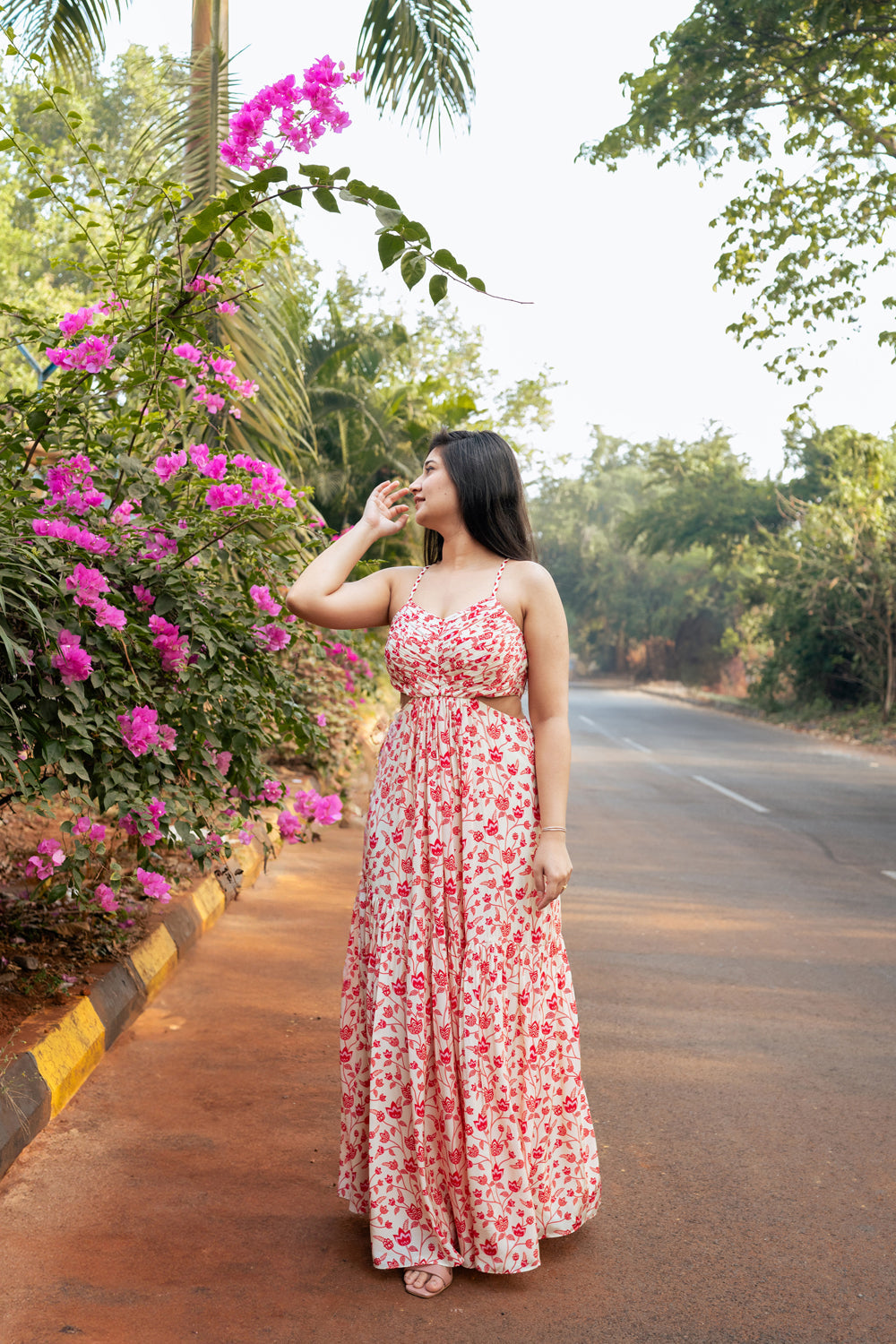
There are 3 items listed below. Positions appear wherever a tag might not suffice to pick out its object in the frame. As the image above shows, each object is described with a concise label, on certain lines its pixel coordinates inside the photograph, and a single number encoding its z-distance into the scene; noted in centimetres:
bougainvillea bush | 341
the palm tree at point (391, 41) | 799
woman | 307
